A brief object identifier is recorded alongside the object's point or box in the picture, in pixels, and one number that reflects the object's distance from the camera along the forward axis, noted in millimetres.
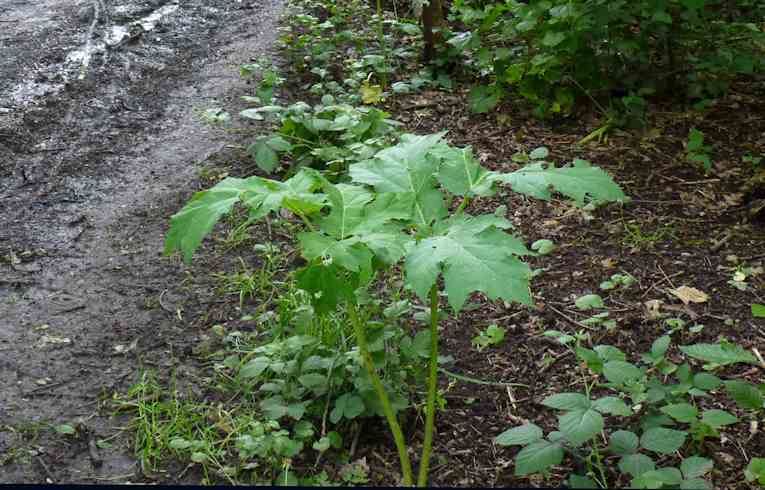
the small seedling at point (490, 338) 3000
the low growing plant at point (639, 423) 2129
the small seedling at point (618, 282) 3203
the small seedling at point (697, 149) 4066
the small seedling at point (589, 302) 2988
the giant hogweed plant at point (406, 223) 1835
